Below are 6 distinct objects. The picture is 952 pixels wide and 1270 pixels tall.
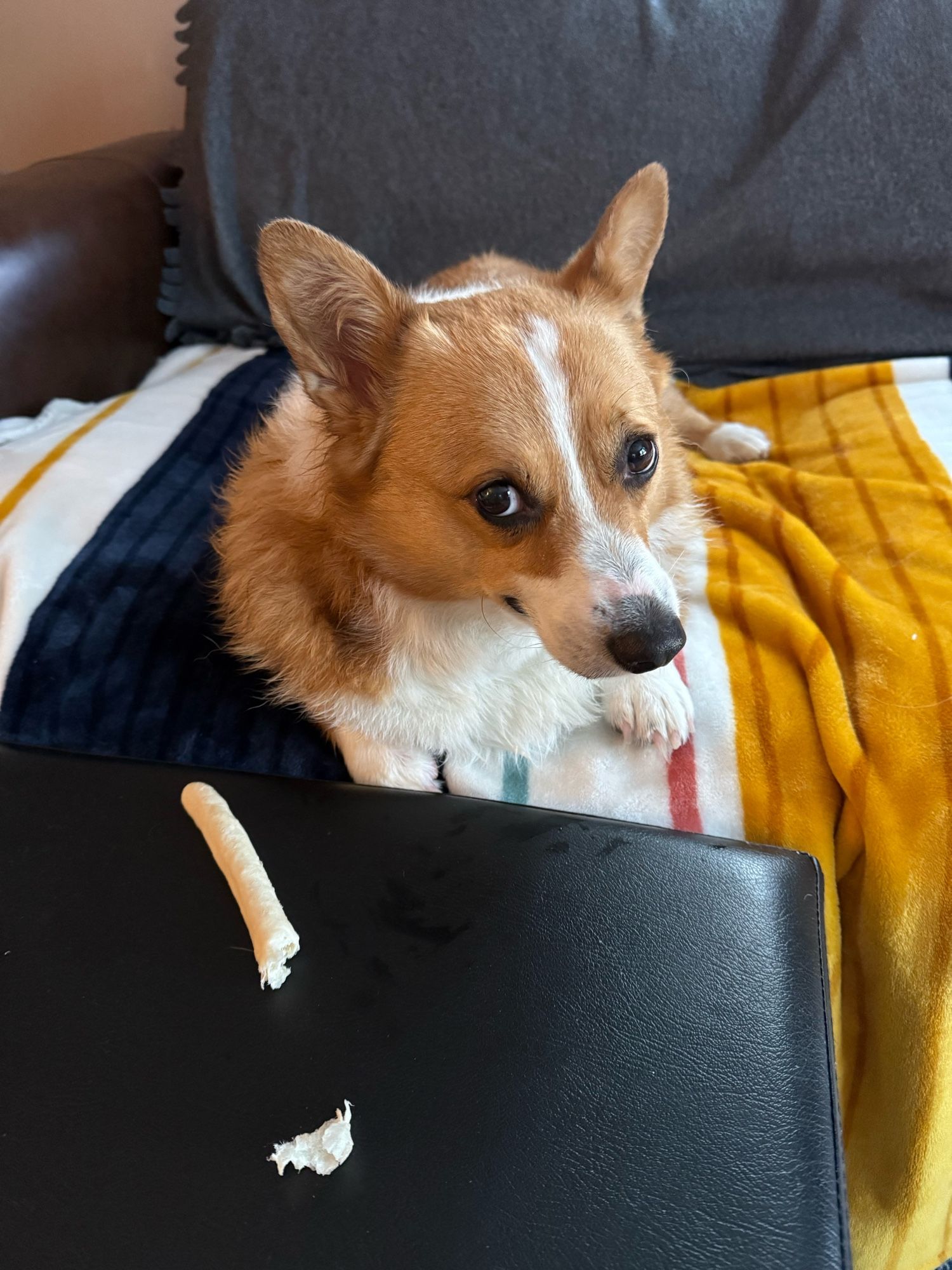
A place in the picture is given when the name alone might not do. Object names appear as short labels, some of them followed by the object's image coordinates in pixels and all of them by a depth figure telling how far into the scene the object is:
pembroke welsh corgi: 0.40
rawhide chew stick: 0.35
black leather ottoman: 0.30
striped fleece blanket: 0.39
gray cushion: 0.65
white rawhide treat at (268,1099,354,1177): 0.31
